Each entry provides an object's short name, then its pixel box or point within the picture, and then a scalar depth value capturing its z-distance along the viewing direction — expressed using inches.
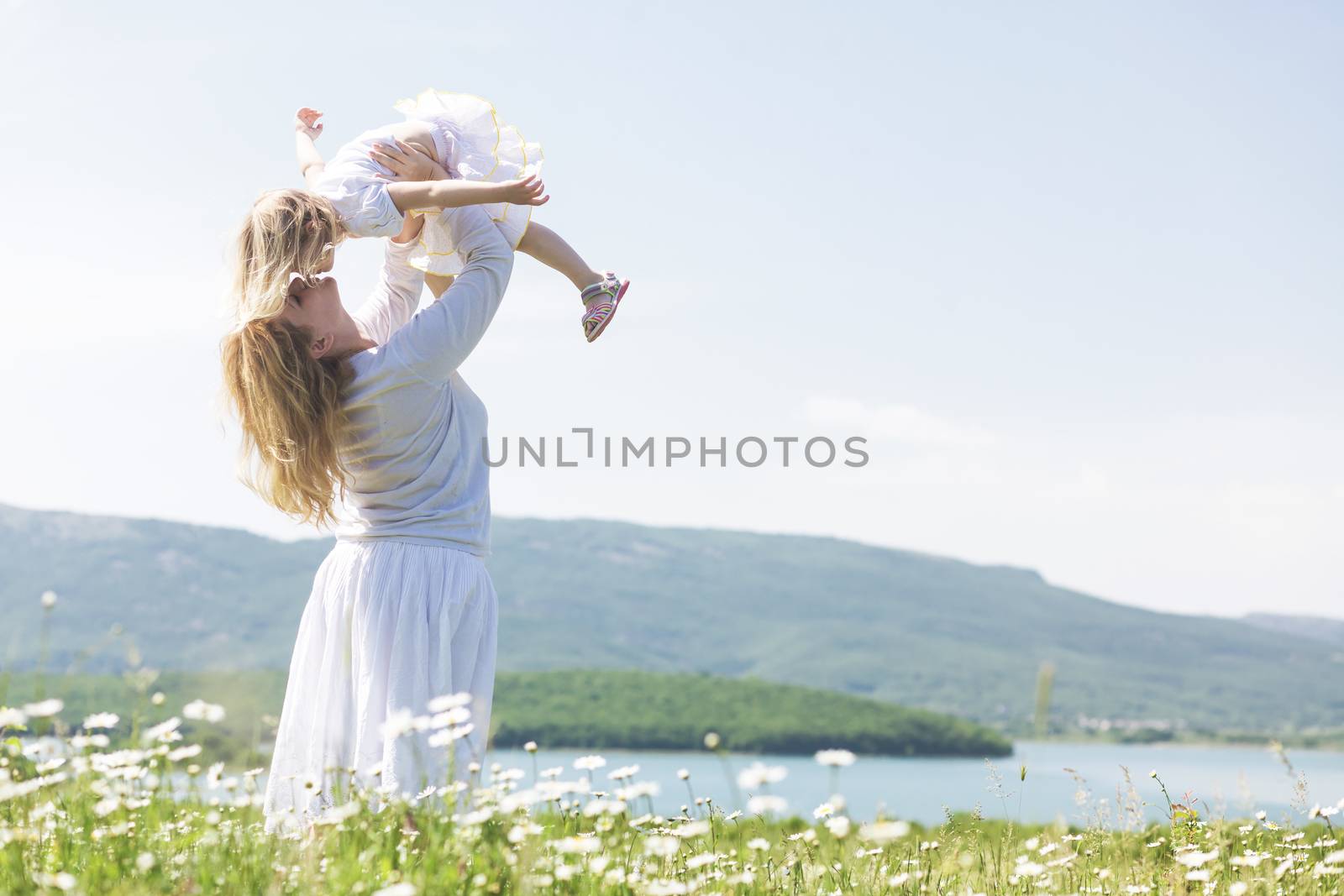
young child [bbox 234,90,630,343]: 146.6
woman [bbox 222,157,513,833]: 146.7
